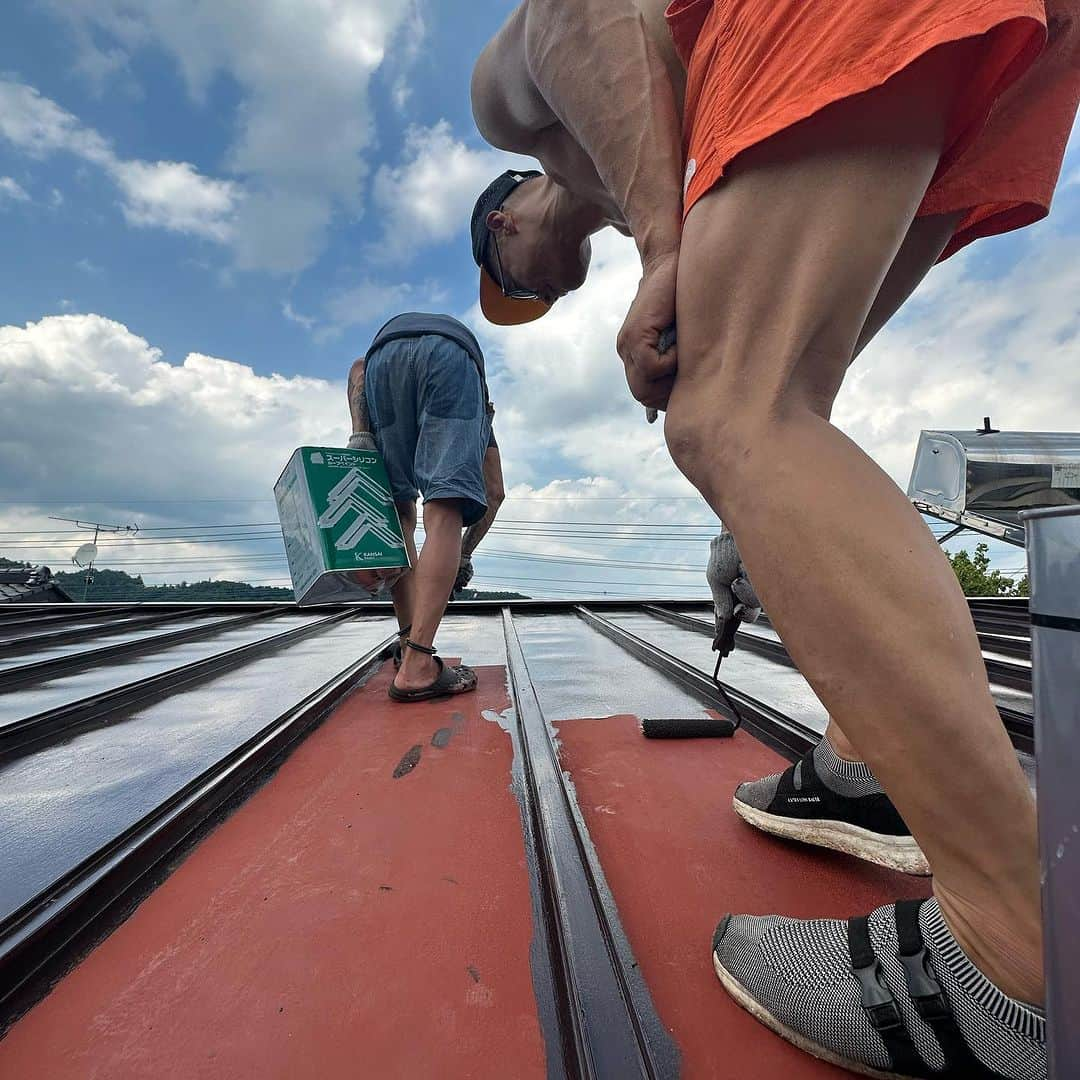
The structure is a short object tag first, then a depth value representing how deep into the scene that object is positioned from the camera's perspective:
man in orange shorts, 0.45
